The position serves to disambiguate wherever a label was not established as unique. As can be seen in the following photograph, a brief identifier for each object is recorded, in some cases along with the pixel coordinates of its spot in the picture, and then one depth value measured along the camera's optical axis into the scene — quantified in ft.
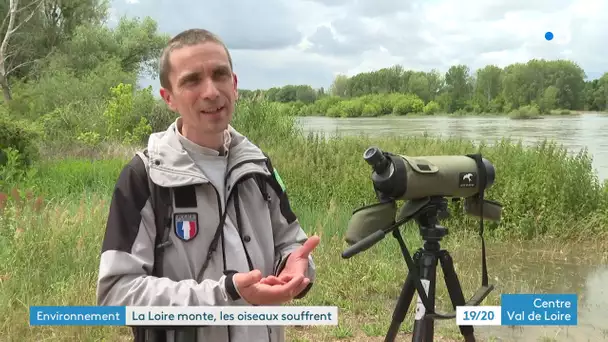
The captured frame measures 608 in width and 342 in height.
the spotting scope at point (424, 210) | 5.49
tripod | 5.86
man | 3.98
